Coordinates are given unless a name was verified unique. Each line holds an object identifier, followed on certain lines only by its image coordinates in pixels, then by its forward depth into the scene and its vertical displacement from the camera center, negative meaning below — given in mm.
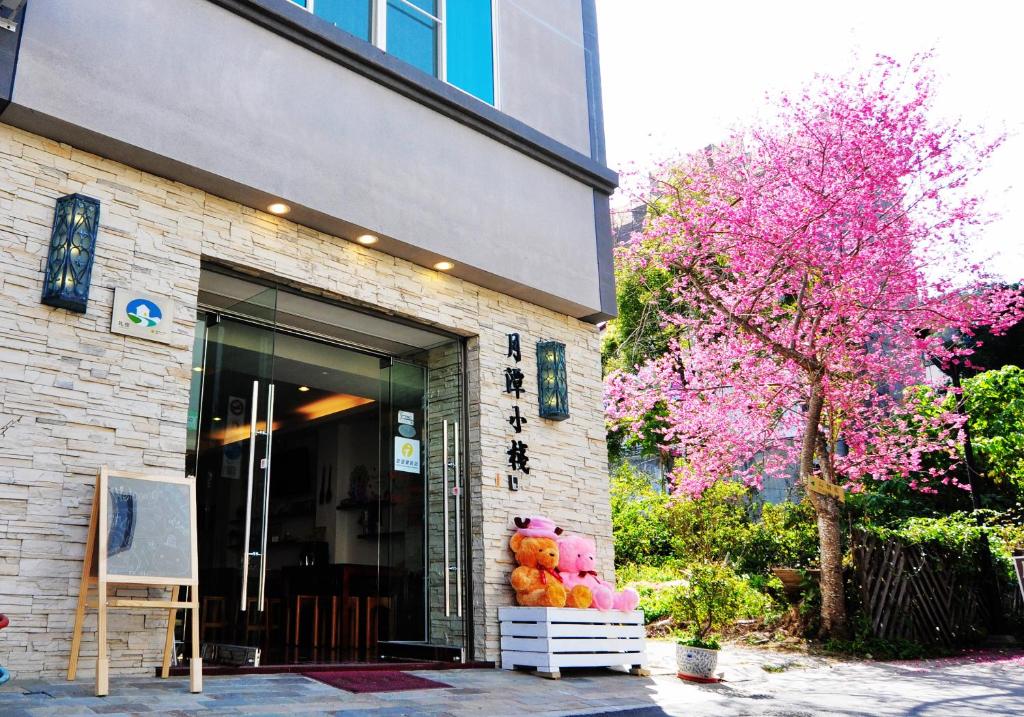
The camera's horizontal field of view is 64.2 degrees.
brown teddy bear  6840 -56
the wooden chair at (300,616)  8647 -417
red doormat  5285 -712
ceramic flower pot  7152 -857
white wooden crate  6562 -580
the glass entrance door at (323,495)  5871 +709
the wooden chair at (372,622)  8070 -479
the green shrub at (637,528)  15867 +714
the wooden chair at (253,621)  5758 -300
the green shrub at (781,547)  11906 +203
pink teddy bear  7004 -70
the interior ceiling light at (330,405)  8164 +1664
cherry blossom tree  9758 +3579
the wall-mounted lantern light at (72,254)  4969 +1986
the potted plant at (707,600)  8094 -352
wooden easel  4285 -74
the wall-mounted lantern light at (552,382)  7953 +1776
